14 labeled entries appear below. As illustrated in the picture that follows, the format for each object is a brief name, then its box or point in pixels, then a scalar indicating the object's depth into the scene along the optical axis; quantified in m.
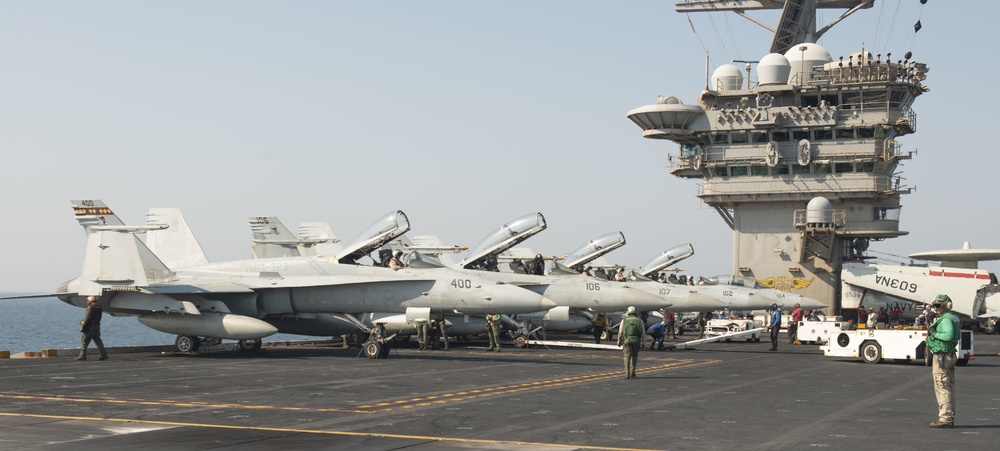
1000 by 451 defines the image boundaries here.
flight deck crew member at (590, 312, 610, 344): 34.19
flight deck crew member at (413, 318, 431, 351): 27.17
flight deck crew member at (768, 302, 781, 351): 30.45
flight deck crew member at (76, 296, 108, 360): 22.52
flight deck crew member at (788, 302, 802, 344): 36.66
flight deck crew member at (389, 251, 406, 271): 24.88
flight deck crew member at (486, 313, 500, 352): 27.41
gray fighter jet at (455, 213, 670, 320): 28.41
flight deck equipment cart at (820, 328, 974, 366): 22.86
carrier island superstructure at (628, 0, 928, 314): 51.59
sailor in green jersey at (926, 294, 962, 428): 11.21
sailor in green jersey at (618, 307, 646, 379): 18.36
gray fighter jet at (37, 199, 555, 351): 23.81
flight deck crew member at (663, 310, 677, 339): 39.91
